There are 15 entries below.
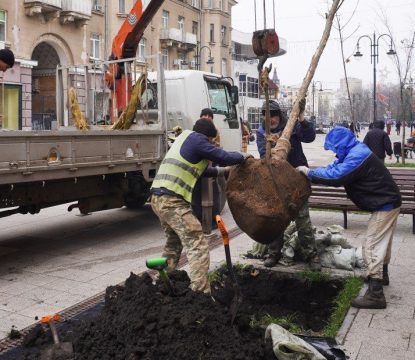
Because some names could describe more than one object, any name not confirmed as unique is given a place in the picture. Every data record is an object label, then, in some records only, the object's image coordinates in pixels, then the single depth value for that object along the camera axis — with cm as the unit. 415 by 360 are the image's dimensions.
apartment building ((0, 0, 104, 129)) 2236
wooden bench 809
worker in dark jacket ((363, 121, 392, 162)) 1221
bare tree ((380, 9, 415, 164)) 1895
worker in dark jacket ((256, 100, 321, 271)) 558
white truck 585
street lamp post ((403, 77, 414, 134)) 2472
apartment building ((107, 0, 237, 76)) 3469
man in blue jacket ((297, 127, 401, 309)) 455
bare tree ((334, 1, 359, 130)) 1600
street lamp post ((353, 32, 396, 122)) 2277
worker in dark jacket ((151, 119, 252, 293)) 451
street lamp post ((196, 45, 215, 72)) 3784
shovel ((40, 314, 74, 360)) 335
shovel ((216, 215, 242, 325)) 354
